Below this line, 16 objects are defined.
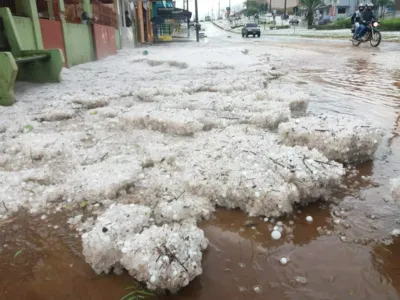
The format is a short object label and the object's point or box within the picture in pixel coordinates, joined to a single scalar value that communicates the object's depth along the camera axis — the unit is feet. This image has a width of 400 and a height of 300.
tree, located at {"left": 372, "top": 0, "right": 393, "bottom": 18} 159.84
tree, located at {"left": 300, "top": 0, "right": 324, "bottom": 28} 141.69
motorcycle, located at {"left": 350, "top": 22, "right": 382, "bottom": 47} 46.67
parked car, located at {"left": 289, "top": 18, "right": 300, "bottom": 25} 169.77
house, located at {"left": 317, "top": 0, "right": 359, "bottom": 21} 195.39
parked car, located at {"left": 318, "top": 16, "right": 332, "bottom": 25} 158.47
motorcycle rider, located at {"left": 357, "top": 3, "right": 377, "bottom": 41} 47.37
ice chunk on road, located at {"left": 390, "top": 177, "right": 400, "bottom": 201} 6.17
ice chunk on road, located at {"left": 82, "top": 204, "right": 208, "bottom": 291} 4.83
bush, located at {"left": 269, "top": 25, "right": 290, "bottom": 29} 168.86
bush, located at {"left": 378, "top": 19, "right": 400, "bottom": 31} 82.41
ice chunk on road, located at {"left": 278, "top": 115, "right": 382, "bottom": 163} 8.84
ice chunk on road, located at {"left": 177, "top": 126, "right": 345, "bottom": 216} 6.69
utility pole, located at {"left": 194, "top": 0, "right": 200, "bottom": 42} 94.41
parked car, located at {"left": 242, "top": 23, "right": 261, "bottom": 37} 106.32
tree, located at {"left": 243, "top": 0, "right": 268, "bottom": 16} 297.53
